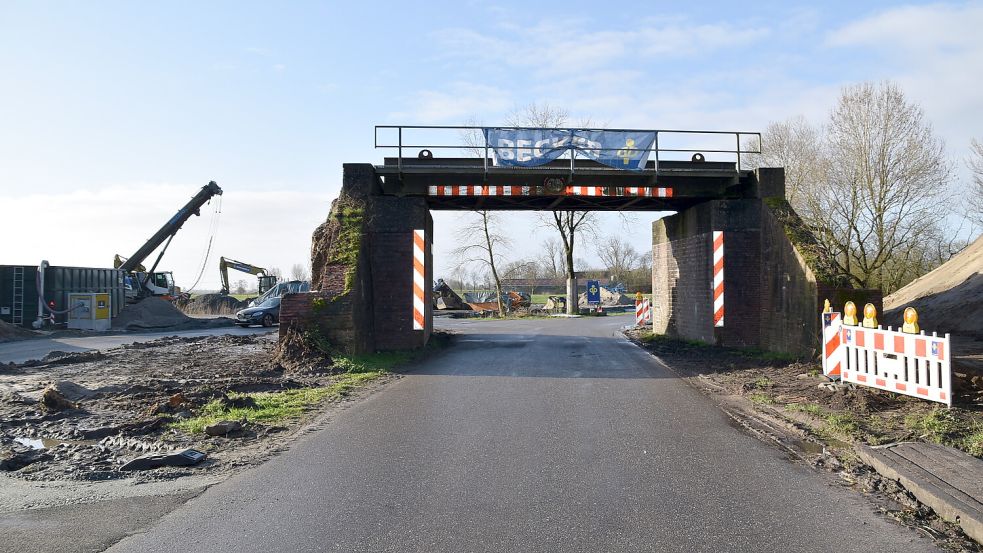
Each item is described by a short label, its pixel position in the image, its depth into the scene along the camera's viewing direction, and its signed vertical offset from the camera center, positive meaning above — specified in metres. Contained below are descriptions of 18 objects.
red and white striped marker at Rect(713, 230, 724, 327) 17.03 +0.47
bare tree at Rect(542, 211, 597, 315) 46.09 +4.62
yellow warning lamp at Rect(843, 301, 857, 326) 10.57 -0.26
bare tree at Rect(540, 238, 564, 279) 88.21 +4.33
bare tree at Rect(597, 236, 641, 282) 90.34 +4.87
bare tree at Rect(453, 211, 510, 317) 47.31 +3.15
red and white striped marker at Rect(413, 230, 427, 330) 16.69 +0.53
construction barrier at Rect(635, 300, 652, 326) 31.16 -0.67
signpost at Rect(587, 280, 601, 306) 52.00 +0.31
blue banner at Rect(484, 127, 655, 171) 16.97 +3.68
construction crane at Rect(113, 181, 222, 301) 40.19 +2.37
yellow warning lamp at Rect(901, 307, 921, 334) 8.87 -0.33
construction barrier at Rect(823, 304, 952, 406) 8.46 -0.82
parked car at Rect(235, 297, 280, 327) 31.08 -0.64
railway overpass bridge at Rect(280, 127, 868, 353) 16.02 +1.76
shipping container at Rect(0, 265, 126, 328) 28.70 +0.58
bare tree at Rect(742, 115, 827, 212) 32.12 +7.27
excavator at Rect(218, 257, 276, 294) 56.07 +2.58
